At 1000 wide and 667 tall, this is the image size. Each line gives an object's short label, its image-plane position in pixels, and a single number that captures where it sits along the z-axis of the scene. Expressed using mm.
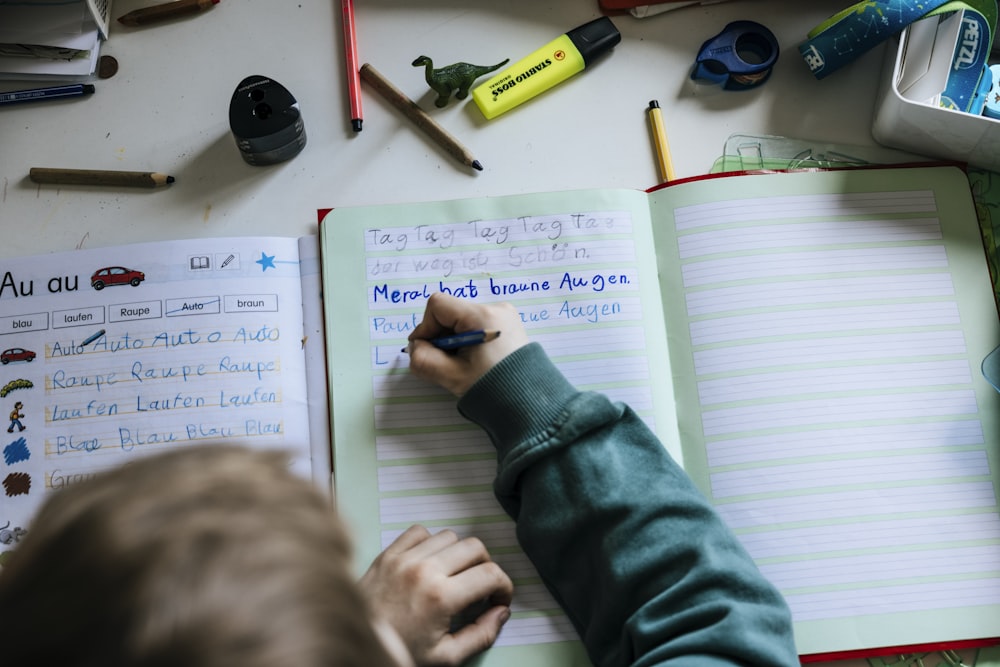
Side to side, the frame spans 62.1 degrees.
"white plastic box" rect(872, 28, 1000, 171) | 739
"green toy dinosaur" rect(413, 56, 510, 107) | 781
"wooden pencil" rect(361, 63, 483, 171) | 787
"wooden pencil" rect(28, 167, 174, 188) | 776
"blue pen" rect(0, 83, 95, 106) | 801
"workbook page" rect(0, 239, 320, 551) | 711
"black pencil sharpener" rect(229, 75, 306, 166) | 742
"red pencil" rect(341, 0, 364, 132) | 795
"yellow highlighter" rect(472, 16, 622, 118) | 799
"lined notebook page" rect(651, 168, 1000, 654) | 676
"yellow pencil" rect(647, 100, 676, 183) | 785
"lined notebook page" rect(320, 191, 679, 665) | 698
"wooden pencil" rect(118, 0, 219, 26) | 817
